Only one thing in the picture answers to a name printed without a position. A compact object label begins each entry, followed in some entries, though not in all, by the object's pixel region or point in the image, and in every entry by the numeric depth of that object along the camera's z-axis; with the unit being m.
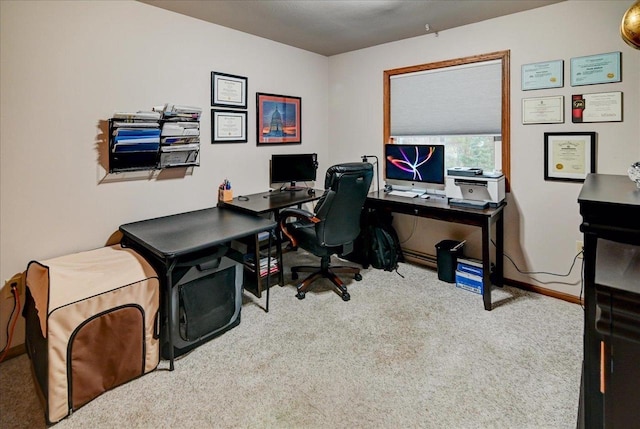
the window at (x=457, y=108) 3.05
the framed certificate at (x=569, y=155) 2.62
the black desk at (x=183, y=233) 2.02
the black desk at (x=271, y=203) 2.94
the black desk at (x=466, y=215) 2.71
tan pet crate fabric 1.70
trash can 3.21
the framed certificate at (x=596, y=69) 2.47
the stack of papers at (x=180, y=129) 2.68
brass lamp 1.49
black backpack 3.51
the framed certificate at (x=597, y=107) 2.49
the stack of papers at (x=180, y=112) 2.62
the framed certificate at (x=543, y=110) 2.73
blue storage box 2.99
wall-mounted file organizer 2.44
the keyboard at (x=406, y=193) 3.45
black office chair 2.71
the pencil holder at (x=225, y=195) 3.20
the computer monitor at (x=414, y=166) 3.39
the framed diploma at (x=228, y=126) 3.17
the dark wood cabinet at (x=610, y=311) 0.98
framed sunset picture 3.59
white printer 2.85
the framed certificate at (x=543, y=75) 2.71
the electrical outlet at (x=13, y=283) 2.16
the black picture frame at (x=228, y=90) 3.12
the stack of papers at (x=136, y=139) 2.43
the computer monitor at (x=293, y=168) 3.66
